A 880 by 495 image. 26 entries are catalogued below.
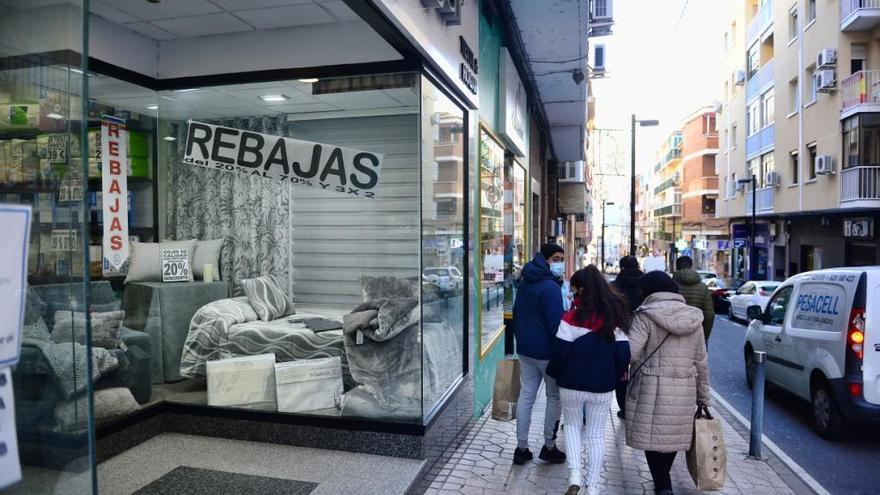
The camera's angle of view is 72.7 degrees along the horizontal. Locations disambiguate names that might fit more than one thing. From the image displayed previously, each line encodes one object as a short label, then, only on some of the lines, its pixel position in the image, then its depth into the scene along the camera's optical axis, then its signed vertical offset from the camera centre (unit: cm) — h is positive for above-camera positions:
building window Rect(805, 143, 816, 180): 2538 +323
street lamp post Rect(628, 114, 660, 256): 1933 +178
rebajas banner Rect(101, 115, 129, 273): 544 +46
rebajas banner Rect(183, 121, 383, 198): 542 +75
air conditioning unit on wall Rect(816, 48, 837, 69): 2252 +685
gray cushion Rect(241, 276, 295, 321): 614 -62
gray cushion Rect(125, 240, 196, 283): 561 -21
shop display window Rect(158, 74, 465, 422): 508 +8
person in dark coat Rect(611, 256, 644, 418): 686 -53
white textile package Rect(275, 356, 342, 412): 502 -124
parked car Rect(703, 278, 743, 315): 2195 -198
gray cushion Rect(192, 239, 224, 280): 616 -16
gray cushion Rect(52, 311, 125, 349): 457 -68
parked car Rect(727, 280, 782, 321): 1762 -173
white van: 600 -117
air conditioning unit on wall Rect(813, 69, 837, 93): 2255 +598
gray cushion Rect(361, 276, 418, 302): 542 -47
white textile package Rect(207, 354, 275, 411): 509 -124
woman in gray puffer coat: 421 -97
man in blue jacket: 492 -79
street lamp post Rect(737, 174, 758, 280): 2931 +151
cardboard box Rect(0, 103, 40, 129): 175 +37
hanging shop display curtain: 613 +32
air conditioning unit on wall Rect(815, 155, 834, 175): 2278 +284
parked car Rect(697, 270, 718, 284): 2659 -164
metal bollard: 567 -163
